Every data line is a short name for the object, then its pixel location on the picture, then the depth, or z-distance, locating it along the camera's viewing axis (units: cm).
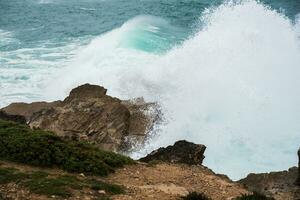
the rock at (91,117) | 1770
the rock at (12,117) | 1864
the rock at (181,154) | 1383
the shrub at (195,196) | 1062
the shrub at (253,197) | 1059
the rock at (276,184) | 1261
